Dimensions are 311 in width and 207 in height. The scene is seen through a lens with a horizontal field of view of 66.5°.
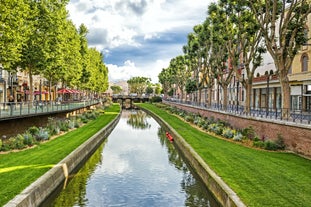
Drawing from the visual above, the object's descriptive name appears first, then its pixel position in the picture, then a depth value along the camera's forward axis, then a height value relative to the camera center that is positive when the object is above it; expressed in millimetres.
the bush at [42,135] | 19192 -2807
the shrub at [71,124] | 27202 -2655
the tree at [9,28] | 16397 +5152
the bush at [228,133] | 21916 -3016
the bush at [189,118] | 35255 -2600
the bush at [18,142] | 16149 -2856
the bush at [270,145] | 16824 -3142
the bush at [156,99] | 98046 +972
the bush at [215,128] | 23938 -2852
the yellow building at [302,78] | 31020 +3212
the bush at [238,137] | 20517 -3089
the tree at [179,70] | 65219 +9189
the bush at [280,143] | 16856 -2972
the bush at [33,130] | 19692 -2411
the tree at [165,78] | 88650 +9467
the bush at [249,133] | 20571 -2750
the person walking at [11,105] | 18080 -324
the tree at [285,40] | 18681 +5106
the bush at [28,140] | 16991 -2775
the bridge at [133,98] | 104554 +1478
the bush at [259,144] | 17581 -3197
